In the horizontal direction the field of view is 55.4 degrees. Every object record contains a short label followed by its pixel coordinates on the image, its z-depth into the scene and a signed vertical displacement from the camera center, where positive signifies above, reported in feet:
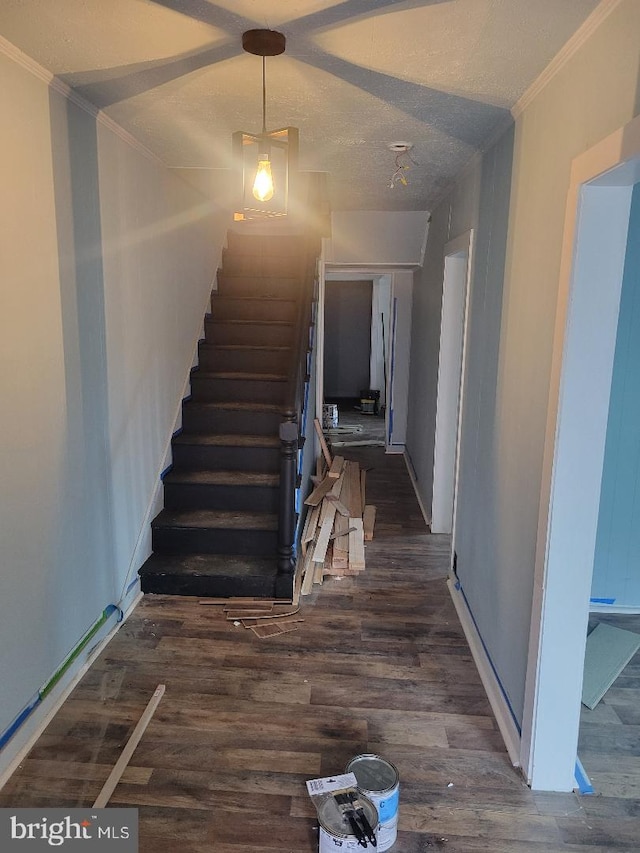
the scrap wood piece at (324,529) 12.31 -4.35
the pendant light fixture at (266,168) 6.45 +1.65
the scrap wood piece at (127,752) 6.75 -5.18
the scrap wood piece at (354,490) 15.28 -4.47
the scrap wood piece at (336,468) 16.63 -4.09
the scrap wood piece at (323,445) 18.33 -3.63
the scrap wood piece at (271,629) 10.27 -5.14
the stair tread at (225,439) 13.29 -2.55
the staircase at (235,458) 11.41 -2.88
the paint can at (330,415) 27.61 -4.11
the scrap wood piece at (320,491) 14.78 -4.12
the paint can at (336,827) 5.71 -4.74
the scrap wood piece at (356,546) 12.48 -4.63
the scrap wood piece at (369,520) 14.46 -4.79
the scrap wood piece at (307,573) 11.57 -4.82
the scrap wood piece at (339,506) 14.26 -4.23
